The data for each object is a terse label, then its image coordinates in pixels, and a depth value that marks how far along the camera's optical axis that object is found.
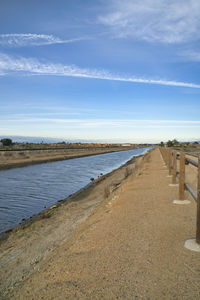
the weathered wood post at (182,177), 7.13
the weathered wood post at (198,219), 4.05
